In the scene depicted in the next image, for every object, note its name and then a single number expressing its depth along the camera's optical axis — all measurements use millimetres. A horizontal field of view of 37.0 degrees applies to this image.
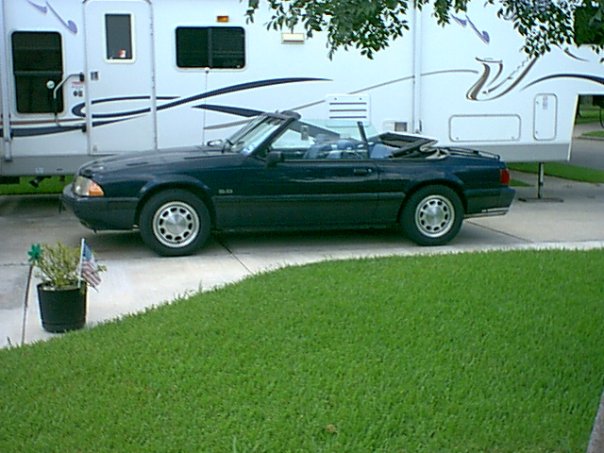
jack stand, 13773
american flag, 6535
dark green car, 9203
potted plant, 6453
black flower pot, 6449
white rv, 11250
